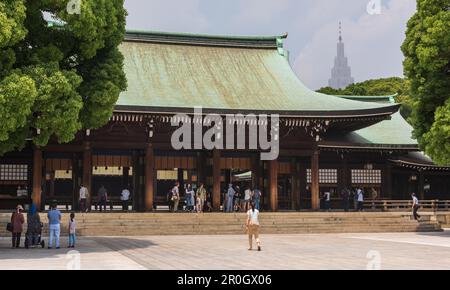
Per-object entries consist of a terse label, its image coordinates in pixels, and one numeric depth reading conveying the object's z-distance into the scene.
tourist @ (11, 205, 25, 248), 20.00
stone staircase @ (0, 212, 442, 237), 26.56
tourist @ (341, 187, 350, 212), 34.81
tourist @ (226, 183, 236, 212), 32.06
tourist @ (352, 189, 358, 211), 35.09
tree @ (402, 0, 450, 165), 24.64
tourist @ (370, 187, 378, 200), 37.06
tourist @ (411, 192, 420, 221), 31.00
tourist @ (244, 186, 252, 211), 31.59
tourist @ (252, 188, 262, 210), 31.09
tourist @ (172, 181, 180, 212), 31.10
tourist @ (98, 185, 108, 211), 31.38
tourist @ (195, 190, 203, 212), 30.08
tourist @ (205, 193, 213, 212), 32.34
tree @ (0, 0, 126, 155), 16.36
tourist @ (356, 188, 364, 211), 34.50
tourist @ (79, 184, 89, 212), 29.05
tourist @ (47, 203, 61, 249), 19.94
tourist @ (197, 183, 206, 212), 30.16
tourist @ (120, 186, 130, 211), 31.91
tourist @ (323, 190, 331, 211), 35.56
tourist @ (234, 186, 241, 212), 33.75
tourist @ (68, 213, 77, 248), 20.06
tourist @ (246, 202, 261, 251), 18.92
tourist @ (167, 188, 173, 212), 32.25
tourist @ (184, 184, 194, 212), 31.59
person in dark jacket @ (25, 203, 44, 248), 19.98
